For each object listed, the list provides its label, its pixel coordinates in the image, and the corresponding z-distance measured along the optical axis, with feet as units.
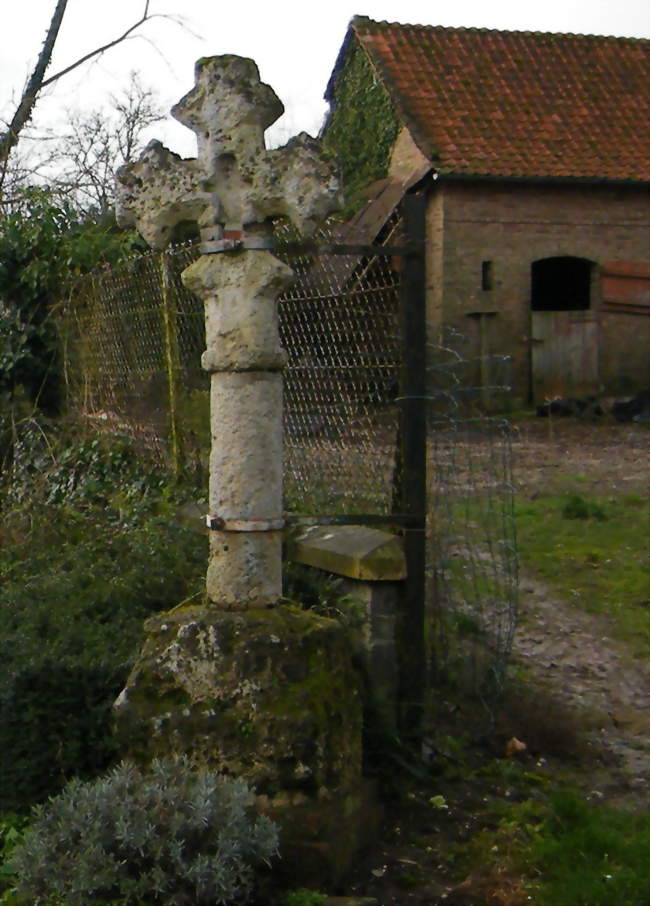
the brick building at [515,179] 55.98
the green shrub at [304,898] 11.60
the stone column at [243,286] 13.19
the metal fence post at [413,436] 14.65
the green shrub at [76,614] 13.24
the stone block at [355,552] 14.40
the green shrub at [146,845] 10.83
